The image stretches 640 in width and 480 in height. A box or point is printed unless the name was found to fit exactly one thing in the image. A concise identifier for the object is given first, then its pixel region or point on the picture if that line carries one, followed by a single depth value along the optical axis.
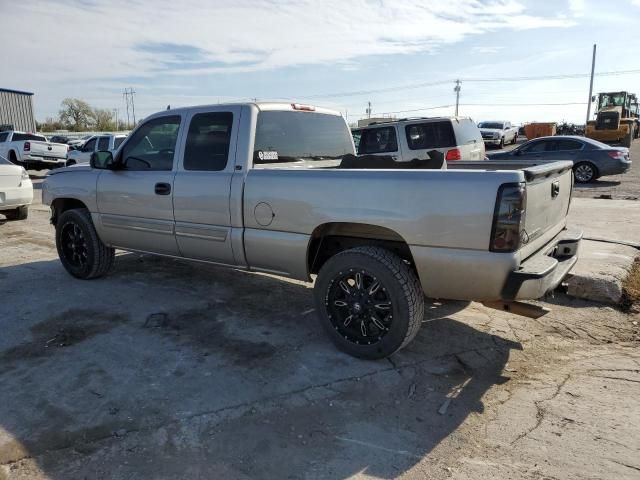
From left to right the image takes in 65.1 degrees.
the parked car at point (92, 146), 17.92
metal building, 36.69
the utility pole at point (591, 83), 53.97
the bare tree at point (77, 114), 76.60
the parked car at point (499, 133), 33.41
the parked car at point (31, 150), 20.39
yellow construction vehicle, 31.00
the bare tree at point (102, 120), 78.19
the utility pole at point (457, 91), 78.54
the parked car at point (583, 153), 15.06
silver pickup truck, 3.25
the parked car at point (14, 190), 9.18
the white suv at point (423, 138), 10.57
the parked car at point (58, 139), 34.51
